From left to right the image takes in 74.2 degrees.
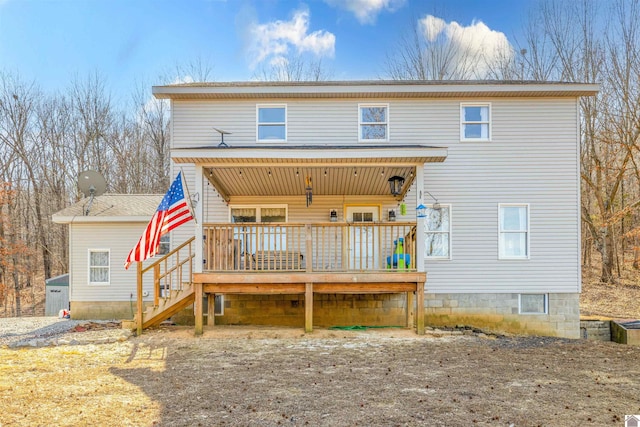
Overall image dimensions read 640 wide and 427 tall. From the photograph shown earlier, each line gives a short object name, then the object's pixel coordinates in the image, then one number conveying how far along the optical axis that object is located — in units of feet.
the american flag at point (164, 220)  26.08
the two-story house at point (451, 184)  34.83
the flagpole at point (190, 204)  26.12
